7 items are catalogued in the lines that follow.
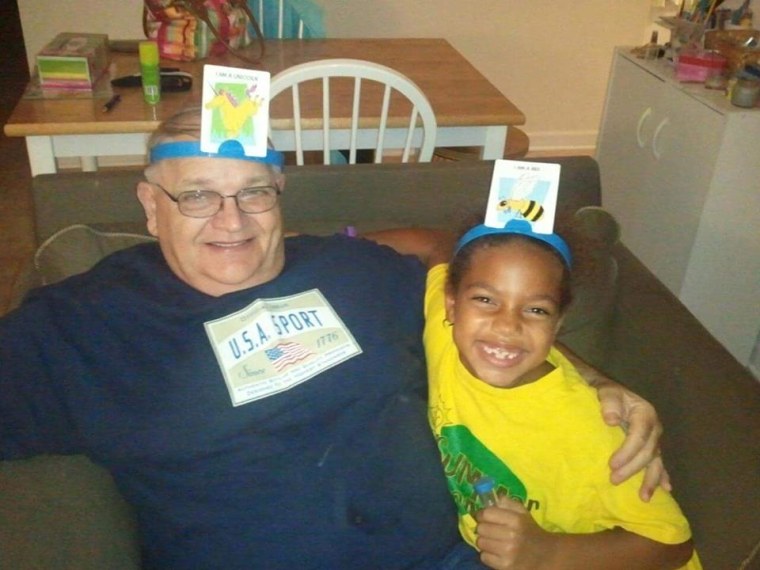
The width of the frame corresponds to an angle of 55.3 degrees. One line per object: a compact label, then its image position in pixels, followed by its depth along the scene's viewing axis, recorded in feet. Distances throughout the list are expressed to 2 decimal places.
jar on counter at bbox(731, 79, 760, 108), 7.45
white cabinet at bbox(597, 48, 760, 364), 7.68
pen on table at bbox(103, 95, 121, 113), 6.69
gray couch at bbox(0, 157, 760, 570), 3.37
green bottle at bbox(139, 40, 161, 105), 6.66
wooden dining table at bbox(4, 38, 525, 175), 6.49
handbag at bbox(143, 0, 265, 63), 7.94
